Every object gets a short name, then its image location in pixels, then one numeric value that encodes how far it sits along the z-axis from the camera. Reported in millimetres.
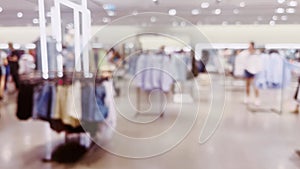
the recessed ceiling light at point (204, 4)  9018
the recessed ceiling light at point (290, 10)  9894
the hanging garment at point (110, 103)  3584
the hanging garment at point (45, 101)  3445
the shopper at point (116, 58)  5338
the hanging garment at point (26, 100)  3586
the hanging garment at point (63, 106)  3408
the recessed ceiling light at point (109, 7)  9176
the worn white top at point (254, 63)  6981
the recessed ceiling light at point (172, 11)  10187
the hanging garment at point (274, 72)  6754
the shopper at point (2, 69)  7305
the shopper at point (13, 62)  7602
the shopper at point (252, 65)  7027
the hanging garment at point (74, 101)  3361
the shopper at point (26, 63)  7643
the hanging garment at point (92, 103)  3391
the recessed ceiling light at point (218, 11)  10273
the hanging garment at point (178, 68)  5895
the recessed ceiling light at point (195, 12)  10305
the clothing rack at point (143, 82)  5492
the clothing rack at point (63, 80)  3494
